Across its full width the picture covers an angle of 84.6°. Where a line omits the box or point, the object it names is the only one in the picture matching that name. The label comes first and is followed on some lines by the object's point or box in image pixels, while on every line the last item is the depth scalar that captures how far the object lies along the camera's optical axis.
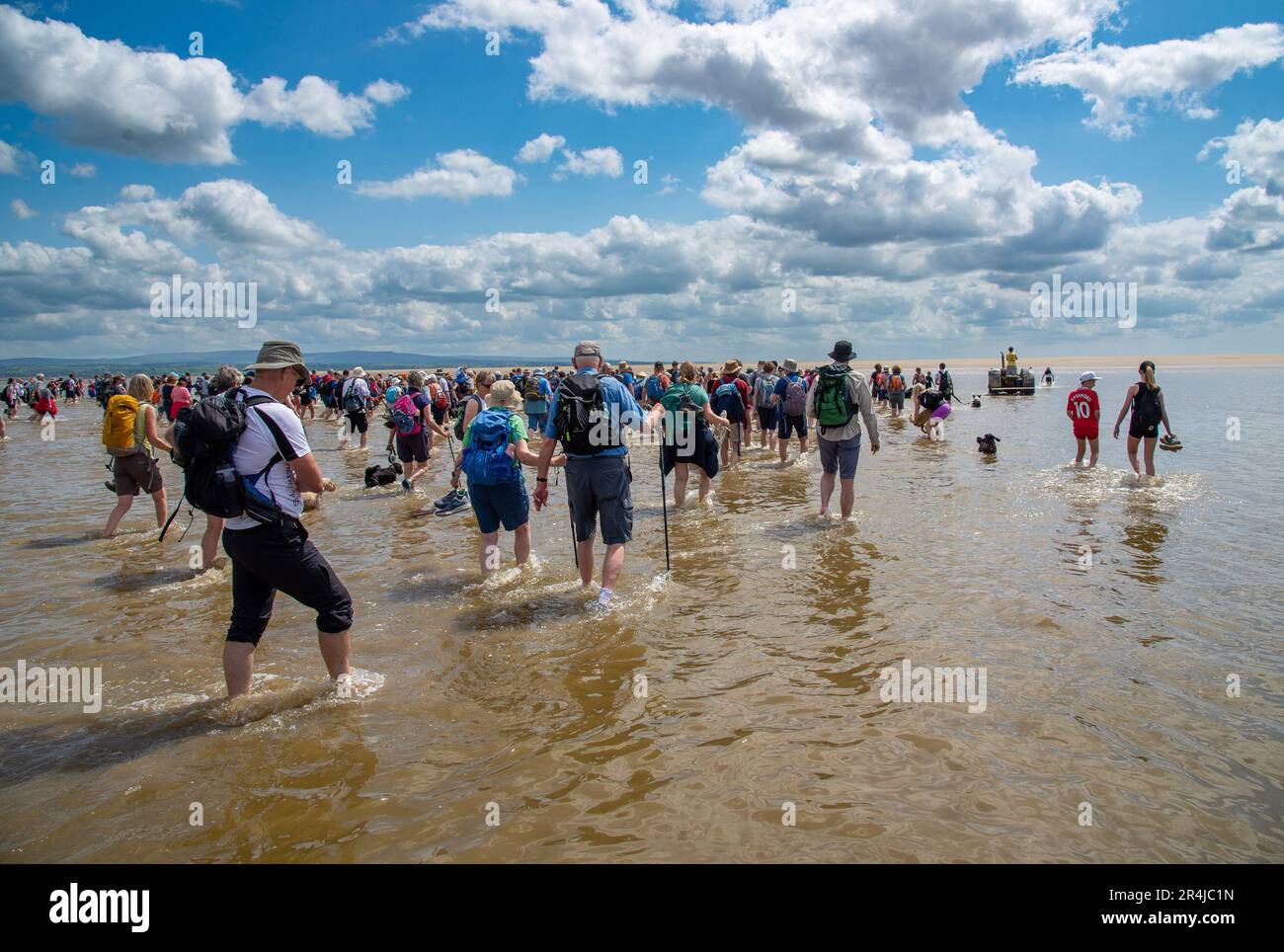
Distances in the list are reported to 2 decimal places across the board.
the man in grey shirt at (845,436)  9.32
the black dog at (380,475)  13.63
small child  12.96
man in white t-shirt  4.01
